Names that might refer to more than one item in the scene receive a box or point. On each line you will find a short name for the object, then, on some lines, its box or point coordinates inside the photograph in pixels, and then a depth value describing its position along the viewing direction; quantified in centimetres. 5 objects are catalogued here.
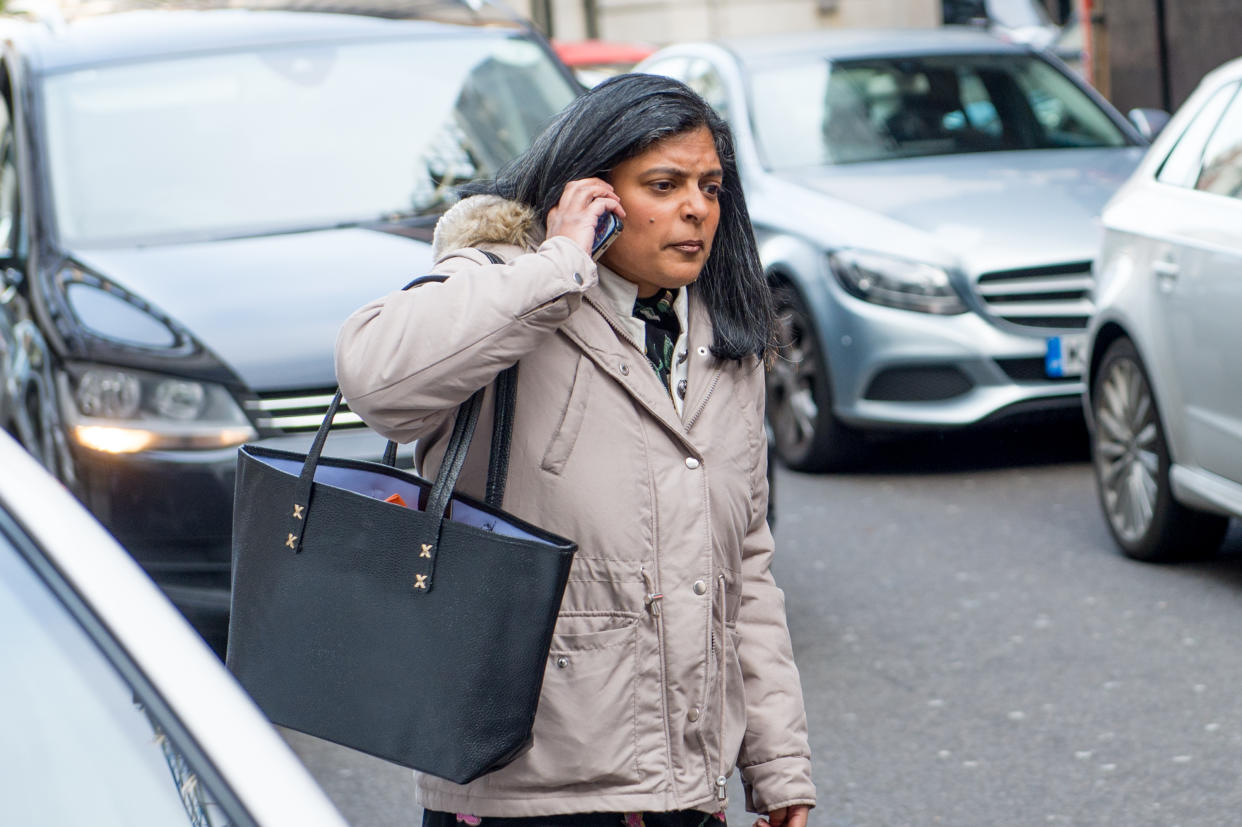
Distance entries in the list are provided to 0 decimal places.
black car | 975
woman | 461
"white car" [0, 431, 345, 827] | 311
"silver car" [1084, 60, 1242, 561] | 1094
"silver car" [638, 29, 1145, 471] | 1494
